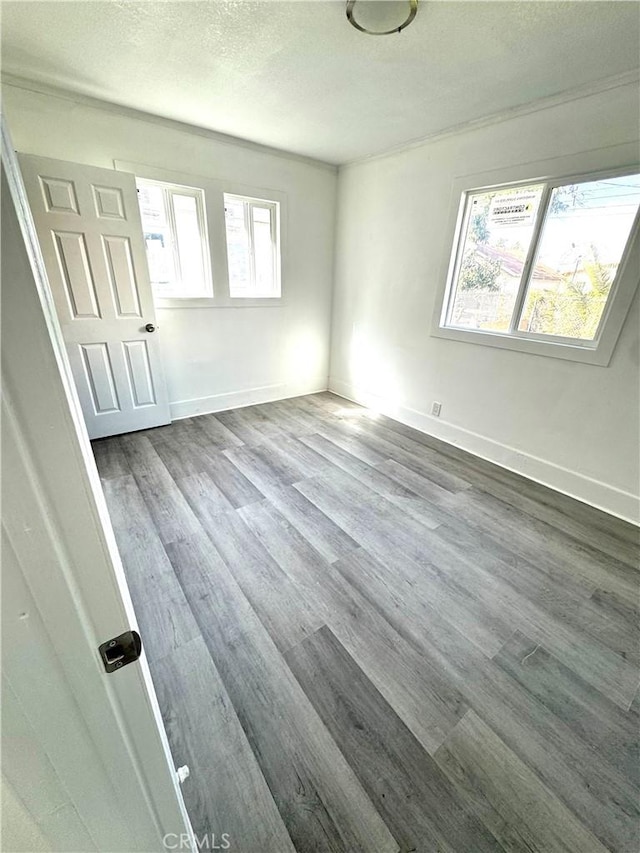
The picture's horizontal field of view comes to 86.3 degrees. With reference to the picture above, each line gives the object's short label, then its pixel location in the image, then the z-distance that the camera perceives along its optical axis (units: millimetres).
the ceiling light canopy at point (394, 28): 1475
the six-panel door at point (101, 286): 2455
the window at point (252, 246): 3326
